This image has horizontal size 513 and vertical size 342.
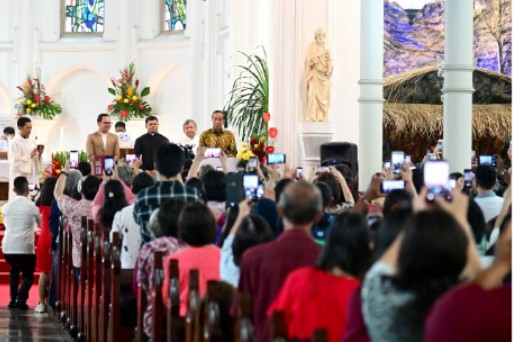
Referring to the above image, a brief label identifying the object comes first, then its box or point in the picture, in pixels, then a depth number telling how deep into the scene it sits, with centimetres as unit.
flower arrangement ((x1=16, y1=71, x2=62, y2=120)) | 2653
